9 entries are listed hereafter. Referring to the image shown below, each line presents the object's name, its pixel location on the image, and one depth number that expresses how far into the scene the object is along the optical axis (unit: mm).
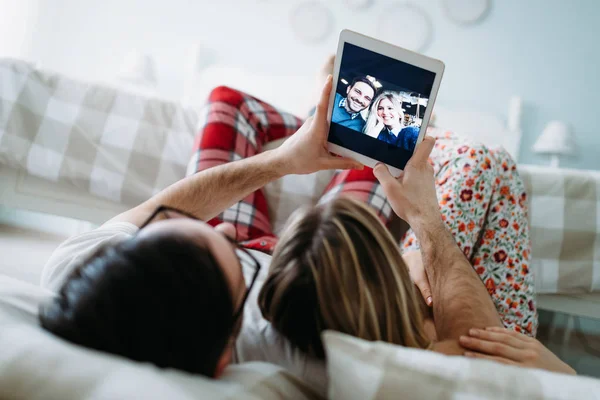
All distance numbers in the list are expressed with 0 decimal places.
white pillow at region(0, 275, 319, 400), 406
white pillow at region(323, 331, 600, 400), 446
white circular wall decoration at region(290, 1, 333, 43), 3230
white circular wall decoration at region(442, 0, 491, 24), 3010
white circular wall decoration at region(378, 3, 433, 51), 3086
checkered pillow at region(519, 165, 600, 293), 1457
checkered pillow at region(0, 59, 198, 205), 1594
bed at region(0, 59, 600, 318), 1466
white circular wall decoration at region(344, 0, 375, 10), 3166
